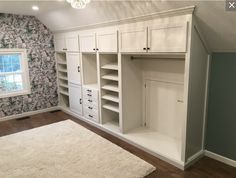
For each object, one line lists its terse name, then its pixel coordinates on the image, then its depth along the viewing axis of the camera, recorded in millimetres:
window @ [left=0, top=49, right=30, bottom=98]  4552
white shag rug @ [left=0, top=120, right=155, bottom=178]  2592
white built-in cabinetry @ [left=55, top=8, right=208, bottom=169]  2533
